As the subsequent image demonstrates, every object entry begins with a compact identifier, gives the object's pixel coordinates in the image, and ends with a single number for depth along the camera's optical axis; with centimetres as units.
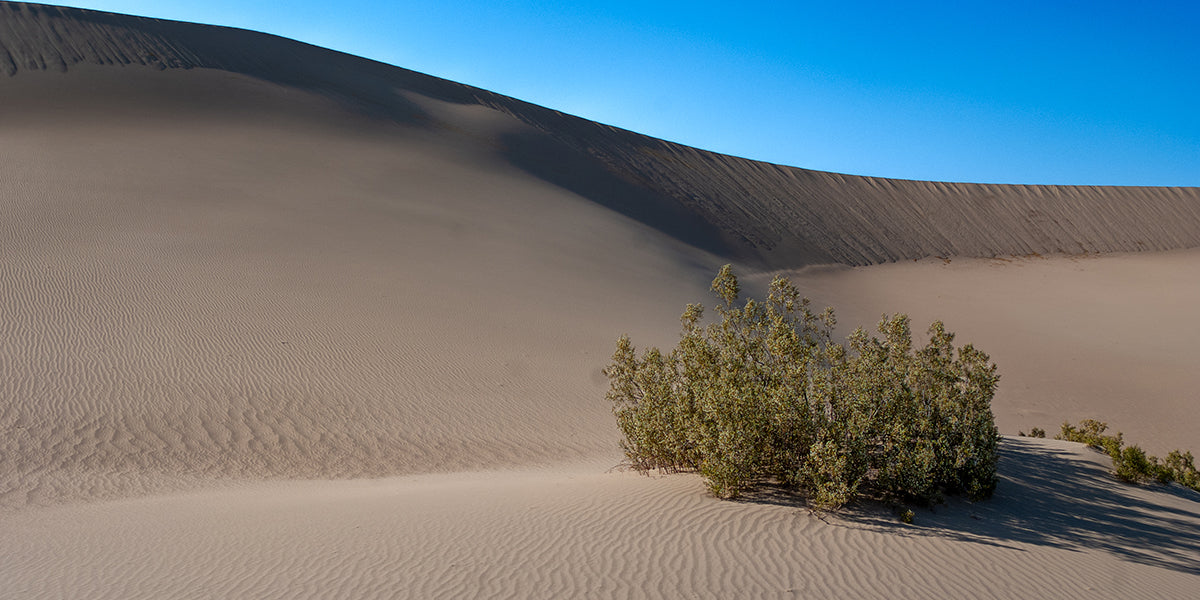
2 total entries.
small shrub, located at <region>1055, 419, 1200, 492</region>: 904
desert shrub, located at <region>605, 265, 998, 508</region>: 711
